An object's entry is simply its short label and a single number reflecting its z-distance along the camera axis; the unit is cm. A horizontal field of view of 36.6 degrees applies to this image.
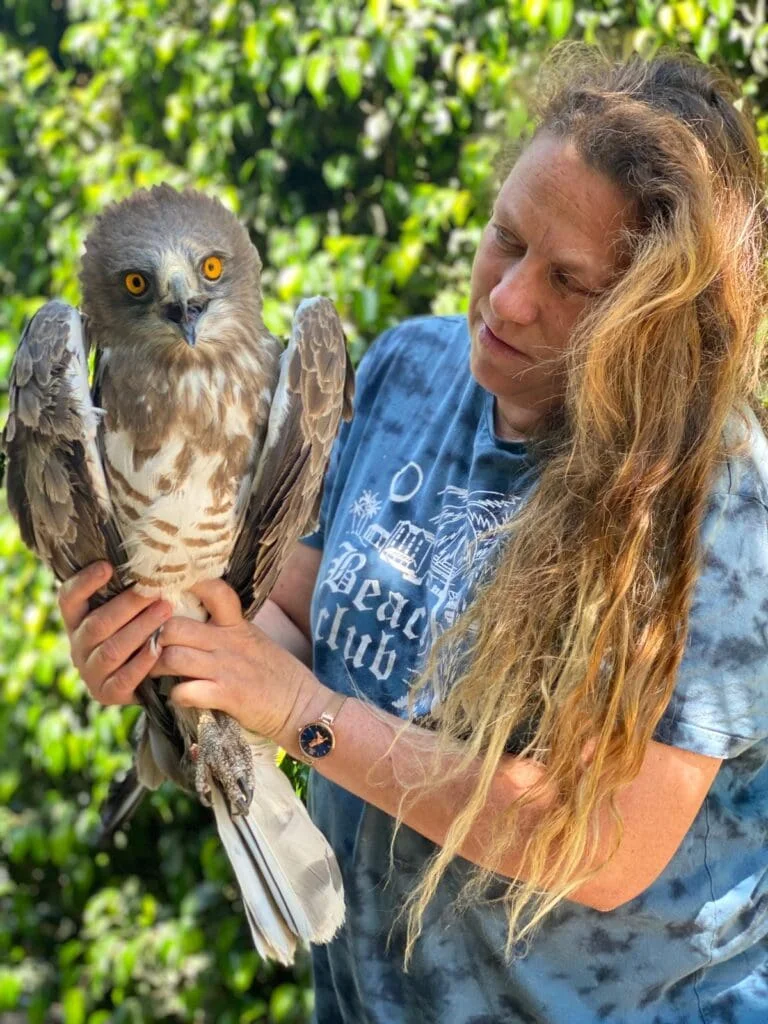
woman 154
